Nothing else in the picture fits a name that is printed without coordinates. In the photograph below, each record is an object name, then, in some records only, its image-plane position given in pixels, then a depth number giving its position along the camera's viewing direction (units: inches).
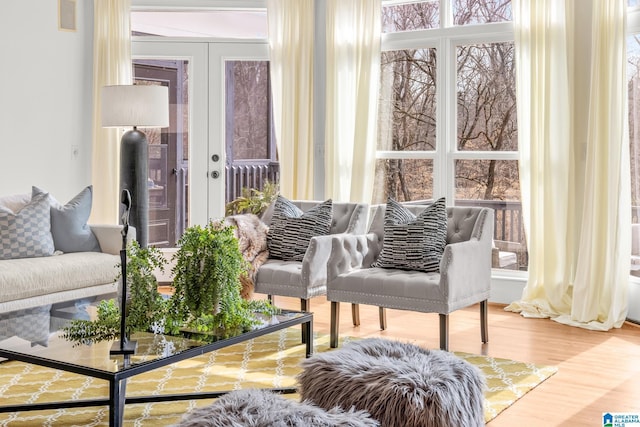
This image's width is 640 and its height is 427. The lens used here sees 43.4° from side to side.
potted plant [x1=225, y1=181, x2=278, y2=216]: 274.7
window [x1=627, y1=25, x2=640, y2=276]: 215.5
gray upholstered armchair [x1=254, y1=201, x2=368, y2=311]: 188.7
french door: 275.3
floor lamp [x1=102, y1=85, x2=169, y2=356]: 224.5
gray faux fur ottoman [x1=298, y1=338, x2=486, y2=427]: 106.6
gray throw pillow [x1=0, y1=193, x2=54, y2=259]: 196.2
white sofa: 159.3
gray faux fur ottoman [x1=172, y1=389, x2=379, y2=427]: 90.7
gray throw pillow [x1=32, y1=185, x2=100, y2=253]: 209.2
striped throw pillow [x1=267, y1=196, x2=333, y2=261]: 202.4
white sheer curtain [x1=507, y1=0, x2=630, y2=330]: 210.7
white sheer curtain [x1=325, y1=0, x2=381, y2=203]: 254.1
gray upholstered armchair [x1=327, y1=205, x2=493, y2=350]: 172.6
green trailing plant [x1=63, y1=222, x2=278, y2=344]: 131.9
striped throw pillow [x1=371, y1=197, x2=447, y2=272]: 183.9
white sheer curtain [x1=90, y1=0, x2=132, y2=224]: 268.4
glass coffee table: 110.2
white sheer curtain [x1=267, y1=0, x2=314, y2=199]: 264.5
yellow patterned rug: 137.4
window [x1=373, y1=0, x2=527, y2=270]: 243.0
